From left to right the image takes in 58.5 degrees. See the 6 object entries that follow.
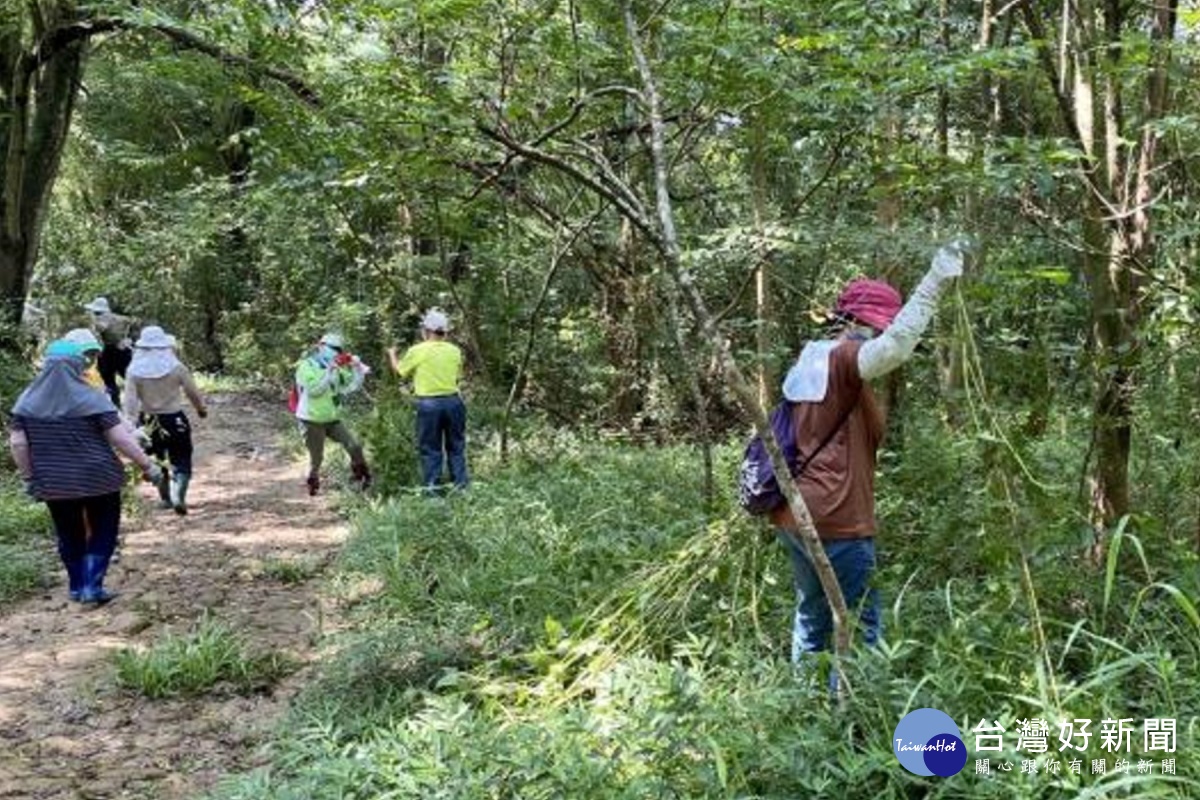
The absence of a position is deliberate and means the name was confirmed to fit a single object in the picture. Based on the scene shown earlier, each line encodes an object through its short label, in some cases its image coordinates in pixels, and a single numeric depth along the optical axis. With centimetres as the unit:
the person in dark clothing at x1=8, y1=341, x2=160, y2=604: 666
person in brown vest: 403
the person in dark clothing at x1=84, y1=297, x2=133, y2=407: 1136
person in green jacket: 990
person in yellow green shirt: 934
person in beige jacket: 896
